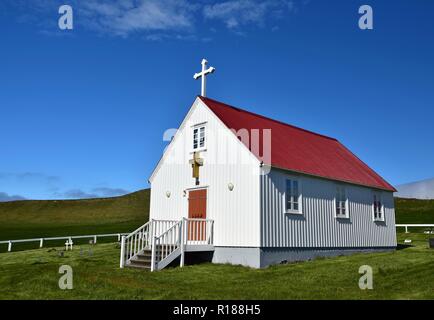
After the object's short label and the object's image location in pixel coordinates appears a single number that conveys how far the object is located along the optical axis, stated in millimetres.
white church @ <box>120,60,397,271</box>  17766
